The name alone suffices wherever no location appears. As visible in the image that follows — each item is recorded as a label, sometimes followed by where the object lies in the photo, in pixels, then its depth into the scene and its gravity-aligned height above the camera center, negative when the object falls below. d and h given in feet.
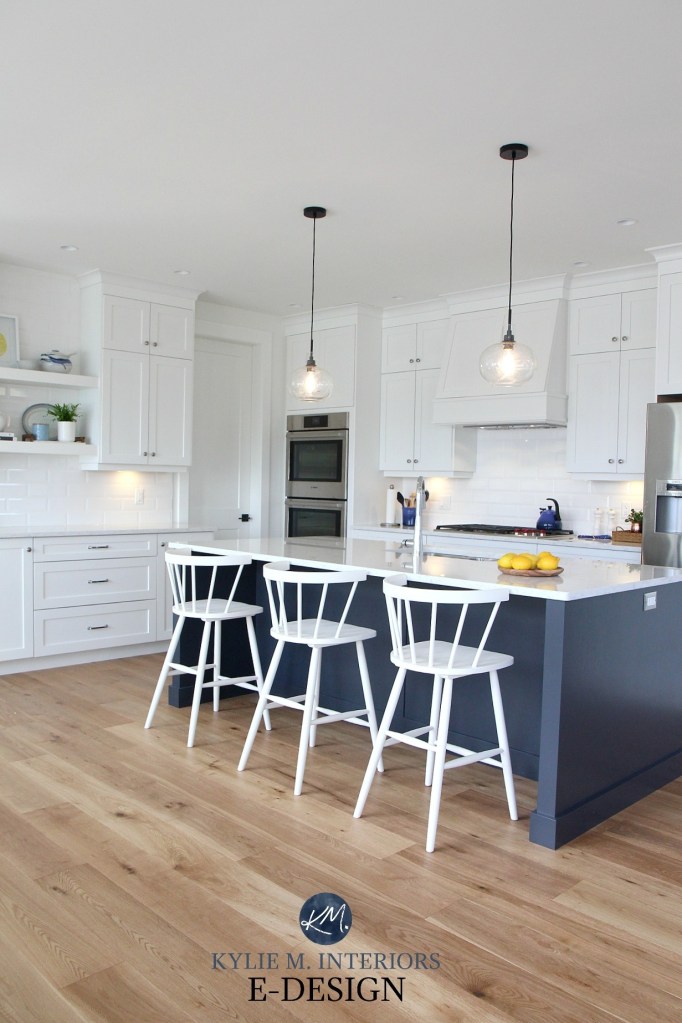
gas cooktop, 18.06 -1.24
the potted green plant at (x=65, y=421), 17.94 +1.01
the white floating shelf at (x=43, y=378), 17.04 +1.86
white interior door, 21.79 +0.86
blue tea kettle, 18.52 -0.98
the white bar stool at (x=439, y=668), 9.01 -2.18
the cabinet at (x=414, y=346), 20.34 +3.24
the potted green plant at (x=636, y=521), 16.78 -0.88
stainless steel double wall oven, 21.16 -0.08
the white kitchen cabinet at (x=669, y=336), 15.10 +2.65
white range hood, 17.56 +2.27
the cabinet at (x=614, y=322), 16.56 +3.23
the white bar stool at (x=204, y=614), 12.30 -2.18
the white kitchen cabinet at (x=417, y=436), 20.20 +0.95
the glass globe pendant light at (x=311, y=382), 14.11 +1.54
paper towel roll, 21.63 -0.99
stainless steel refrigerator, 14.98 -0.14
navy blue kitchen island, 9.21 -2.57
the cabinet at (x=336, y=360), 21.06 +2.93
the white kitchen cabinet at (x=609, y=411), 16.66 +1.40
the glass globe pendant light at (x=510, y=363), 11.71 +1.62
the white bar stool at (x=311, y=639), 10.56 -2.18
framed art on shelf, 17.61 +2.62
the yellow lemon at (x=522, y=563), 10.59 -1.13
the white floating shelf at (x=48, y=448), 17.08 +0.38
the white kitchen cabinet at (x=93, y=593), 16.71 -2.68
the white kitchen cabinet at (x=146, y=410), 18.39 +1.34
